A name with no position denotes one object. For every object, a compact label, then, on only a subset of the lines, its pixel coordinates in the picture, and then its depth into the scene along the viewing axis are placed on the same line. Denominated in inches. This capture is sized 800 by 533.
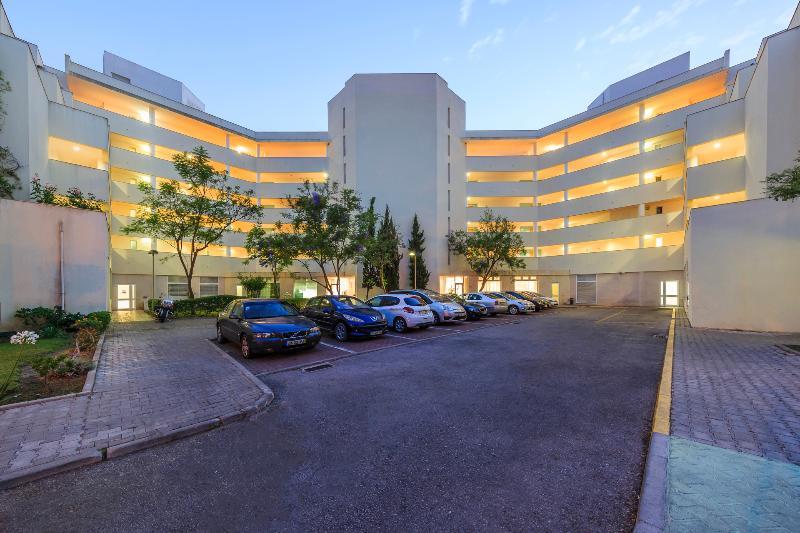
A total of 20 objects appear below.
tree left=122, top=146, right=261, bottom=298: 753.6
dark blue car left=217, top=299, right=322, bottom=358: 327.6
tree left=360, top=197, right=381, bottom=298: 820.0
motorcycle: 648.4
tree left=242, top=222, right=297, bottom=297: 797.2
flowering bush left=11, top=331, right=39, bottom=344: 219.7
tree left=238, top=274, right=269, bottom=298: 1048.2
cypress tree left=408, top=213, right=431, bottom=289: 1227.9
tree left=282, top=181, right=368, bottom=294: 777.6
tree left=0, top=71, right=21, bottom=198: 532.0
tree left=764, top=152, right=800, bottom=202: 315.9
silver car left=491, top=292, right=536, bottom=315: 853.8
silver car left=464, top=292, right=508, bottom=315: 819.4
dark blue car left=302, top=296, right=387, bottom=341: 430.3
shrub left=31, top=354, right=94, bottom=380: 229.0
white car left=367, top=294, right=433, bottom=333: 512.1
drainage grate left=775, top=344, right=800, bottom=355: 333.5
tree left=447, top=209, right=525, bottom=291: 1177.4
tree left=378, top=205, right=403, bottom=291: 1171.3
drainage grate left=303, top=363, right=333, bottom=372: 299.9
